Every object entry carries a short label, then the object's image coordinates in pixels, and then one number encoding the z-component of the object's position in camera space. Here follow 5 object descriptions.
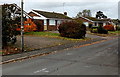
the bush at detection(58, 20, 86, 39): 26.62
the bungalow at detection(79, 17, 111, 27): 63.53
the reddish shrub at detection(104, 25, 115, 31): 52.28
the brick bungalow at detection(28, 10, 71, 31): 40.85
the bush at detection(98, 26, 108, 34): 39.84
